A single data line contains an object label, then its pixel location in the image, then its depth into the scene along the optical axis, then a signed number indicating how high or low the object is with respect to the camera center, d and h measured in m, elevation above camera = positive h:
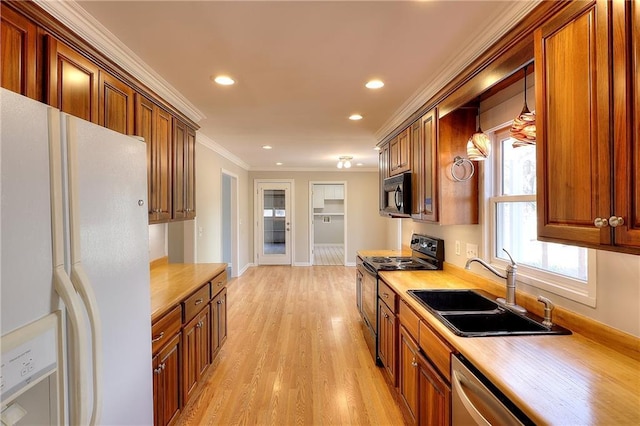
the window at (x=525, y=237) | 1.59 -0.17
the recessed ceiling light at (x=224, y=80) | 2.26 +1.00
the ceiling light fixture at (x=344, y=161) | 5.84 +1.02
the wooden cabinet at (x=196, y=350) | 2.12 -1.00
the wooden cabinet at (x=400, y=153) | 3.06 +0.64
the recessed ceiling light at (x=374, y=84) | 2.36 +1.01
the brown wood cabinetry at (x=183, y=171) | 2.74 +0.42
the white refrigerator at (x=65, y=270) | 0.78 -0.16
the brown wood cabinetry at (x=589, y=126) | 0.95 +0.30
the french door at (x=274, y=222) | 7.63 -0.17
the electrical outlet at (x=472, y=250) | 2.48 -0.30
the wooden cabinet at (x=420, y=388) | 1.50 -0.97
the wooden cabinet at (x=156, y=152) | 2.23 +0.50
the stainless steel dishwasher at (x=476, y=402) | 1.04 -0.69
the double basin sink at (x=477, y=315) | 1.54 -0.58
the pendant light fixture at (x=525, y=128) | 1.61 +0.45
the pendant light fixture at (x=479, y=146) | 2.09 +0.45
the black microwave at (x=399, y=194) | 3.04 +0.20
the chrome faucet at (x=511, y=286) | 1.82 -0.43
